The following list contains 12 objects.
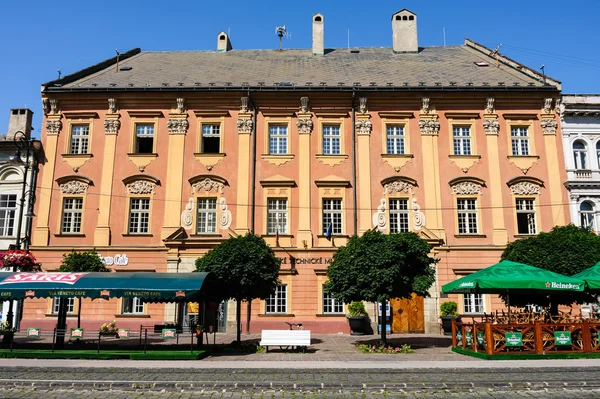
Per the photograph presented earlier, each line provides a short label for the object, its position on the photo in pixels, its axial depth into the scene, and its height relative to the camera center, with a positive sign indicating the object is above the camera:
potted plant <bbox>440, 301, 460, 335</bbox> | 23.75 -0.79
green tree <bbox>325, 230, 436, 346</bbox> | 17.30 +0.93
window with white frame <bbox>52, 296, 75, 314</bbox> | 24.84 -0.51
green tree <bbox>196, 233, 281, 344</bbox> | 17.86 +0.96
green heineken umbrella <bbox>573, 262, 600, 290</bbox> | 15.91 +0.66
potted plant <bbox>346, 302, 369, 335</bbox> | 23.62 -1.02
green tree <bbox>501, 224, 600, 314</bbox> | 18.78 +1.57
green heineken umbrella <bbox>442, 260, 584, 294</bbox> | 15.12 +0.52
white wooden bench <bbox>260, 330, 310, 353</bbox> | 16.53 -1.39
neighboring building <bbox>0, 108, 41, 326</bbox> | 25.81 +5.40
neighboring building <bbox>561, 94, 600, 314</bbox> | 25.55 +7.40
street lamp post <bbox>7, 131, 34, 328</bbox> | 25.62 +6.61
